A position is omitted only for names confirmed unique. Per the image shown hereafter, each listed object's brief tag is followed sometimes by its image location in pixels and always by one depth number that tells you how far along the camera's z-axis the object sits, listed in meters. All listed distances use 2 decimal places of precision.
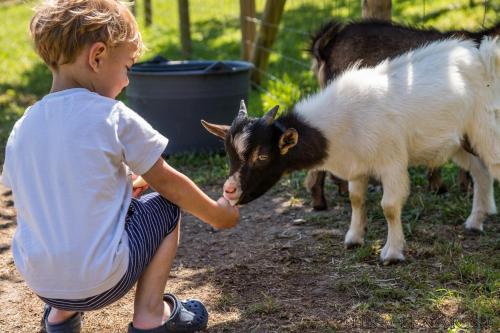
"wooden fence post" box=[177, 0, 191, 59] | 9.48
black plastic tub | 6.38
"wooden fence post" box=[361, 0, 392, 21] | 5.52
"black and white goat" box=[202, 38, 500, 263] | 3.98
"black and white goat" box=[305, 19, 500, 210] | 4.85
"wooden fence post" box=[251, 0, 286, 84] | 7.62
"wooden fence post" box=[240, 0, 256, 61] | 8.29
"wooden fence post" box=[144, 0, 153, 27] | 12.41
